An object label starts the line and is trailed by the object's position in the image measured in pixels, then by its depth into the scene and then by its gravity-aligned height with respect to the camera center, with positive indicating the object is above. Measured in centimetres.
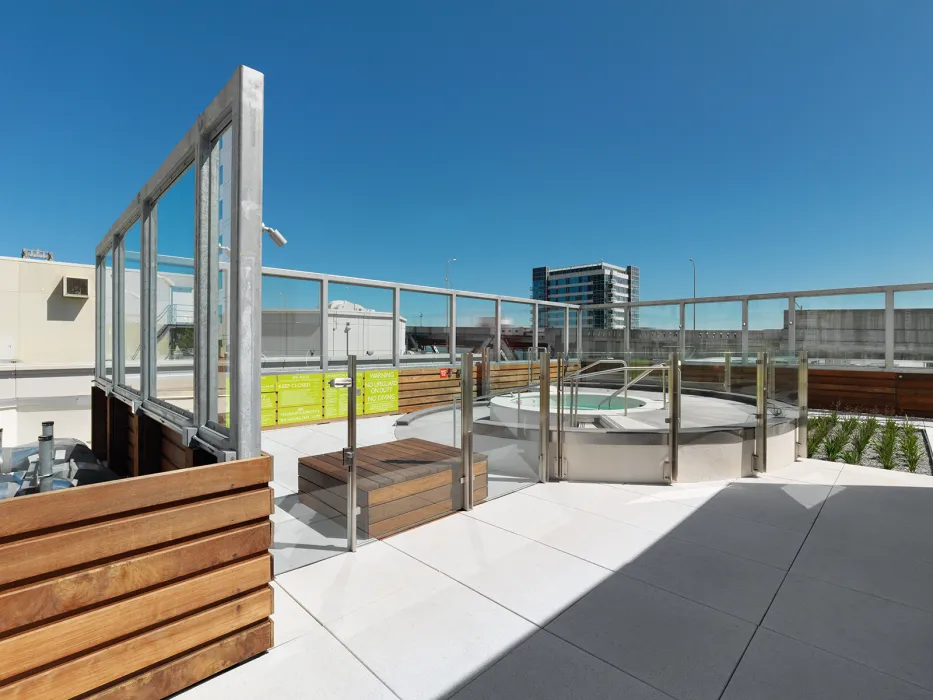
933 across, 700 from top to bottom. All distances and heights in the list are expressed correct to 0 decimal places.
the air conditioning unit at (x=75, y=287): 748 +93
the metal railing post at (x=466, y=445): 371 -79
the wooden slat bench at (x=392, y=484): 310 -96
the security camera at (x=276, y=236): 232 +55
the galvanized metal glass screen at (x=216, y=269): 191 +36
